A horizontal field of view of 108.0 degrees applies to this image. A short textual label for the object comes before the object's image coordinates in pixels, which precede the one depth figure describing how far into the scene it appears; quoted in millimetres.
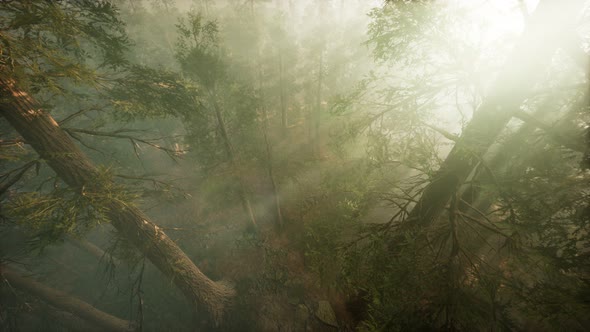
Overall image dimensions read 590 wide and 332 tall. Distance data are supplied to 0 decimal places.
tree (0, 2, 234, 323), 3137
